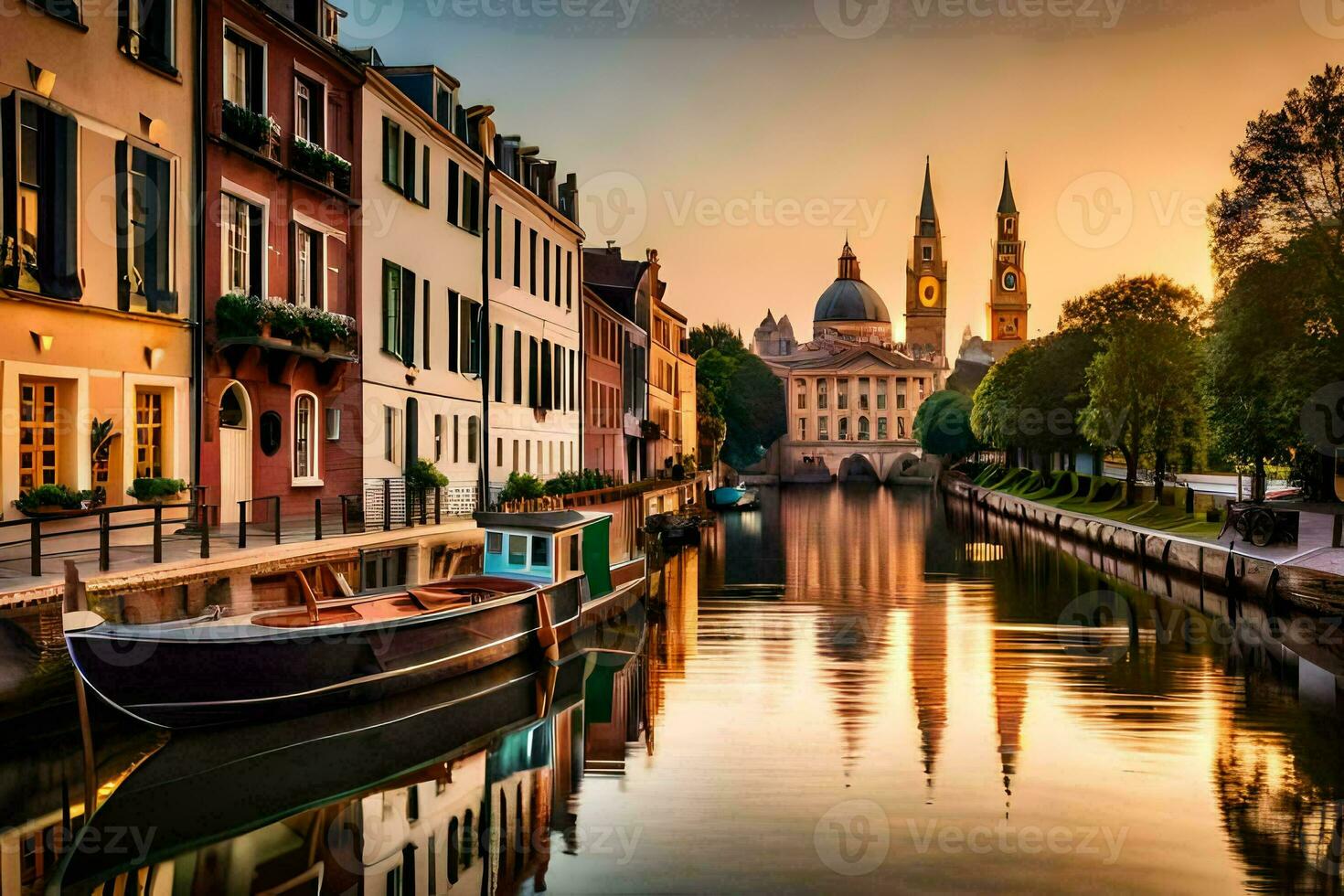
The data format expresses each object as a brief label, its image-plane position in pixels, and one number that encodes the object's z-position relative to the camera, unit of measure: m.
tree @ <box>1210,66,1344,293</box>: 33.75
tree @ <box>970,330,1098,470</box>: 63.66
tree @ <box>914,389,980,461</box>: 119.06
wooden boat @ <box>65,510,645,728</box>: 13.80
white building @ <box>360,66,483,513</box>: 28.70
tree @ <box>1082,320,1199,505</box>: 50.81
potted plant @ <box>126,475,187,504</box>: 19.38
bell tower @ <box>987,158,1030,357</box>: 199.62
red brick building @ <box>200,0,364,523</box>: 22.14
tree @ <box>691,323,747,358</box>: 112.19
